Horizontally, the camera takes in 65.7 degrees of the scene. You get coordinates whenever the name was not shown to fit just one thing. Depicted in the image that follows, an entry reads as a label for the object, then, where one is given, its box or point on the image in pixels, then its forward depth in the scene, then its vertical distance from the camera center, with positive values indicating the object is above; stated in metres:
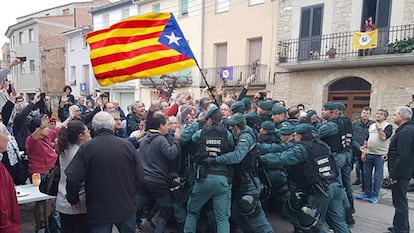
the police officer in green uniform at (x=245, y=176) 3.81 -1.12
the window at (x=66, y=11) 33.73 +7.64
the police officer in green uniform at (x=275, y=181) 4.54 -1.49
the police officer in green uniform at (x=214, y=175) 3.81 -1.03
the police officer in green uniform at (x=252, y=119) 4.89 -0.46
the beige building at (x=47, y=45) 30.75 +3.77
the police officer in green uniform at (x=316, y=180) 3.84 -1.08
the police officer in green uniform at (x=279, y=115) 5.30 -0.41
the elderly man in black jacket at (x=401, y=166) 4.38 -0.98
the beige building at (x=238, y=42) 15.63 +2.46
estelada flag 5.03 +0.59
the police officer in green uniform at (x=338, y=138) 4.89 -0.72
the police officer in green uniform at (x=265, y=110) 5.73 -0.37
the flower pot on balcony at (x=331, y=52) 12.90 +1.59
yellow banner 11.73 +1.97
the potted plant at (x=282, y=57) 14.61 +1.51
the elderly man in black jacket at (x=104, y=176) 3.02 -0.87
